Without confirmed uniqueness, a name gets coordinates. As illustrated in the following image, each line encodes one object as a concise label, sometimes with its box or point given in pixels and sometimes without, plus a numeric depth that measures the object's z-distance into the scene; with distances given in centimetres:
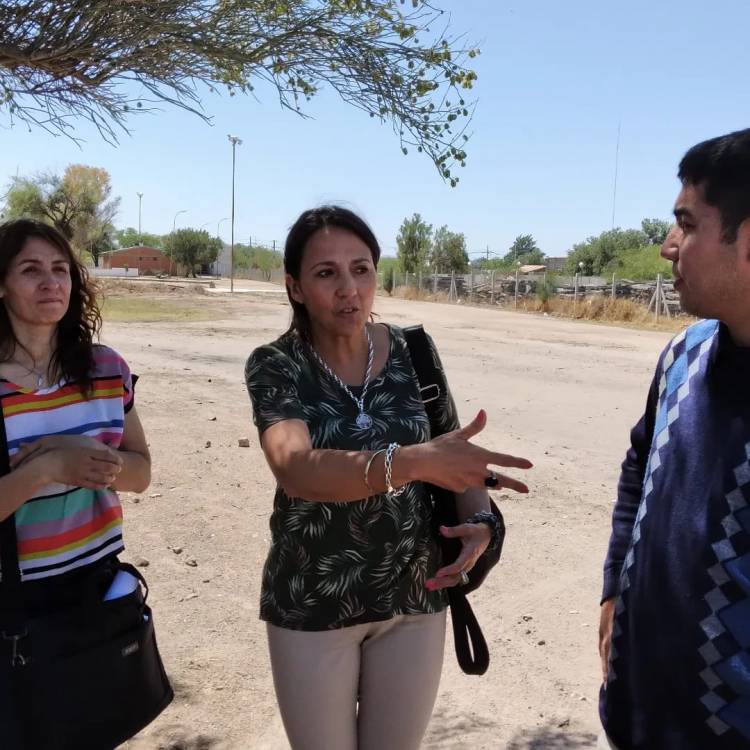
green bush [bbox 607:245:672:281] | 4050
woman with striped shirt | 197
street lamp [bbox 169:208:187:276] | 8025
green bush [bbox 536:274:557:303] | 3284
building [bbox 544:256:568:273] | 7844
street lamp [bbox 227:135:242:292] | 5173
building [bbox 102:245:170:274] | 8867
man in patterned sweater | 151
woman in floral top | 198
